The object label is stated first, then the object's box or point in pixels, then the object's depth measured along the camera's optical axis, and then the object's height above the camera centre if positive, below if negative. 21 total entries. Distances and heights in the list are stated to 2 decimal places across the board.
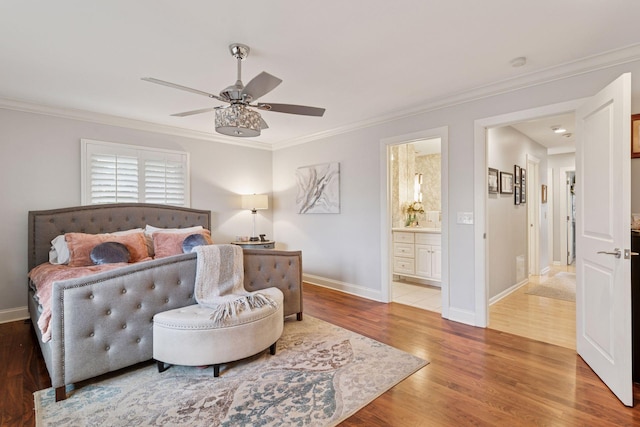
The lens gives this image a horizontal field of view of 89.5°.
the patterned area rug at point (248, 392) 1.93 -1.21
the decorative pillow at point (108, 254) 3.38 -0.42
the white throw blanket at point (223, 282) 2.60 -0.58
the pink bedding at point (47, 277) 2.18 -0.57
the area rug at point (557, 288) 4.47 -1.12
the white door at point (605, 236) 2.01 -0.16
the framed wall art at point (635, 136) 2.46 +0.59
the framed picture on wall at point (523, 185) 5.02 +0.44
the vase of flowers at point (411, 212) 5.86 +0.03
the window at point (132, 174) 4.07 +0.55
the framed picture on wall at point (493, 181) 4.07 +0.42
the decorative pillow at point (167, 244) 3.84 -0.36
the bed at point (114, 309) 2.14 -0.70
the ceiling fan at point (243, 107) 2.21 +0.82
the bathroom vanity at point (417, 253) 4.95 -0.63
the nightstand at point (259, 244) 5.07 -0.48
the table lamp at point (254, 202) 5.26 +0.20
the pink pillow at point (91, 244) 3.42 -0.33
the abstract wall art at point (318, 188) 4.89 +0.41
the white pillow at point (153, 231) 3.97 -0.21
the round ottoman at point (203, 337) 2.34 -0.91
